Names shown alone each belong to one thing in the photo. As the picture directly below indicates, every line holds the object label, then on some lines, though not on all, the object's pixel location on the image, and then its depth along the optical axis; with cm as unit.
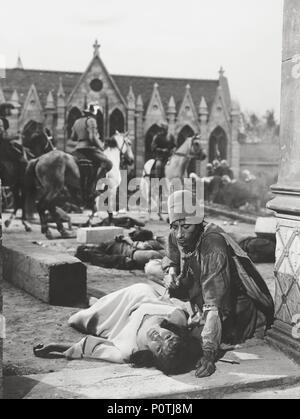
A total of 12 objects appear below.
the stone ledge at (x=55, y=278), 724
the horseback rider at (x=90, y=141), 1398
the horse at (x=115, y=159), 1515
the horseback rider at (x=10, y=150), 1375
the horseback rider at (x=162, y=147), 1753
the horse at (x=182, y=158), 1670
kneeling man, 507
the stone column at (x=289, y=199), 507
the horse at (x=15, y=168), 1381
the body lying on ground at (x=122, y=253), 947
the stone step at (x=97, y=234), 1189
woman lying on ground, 461
